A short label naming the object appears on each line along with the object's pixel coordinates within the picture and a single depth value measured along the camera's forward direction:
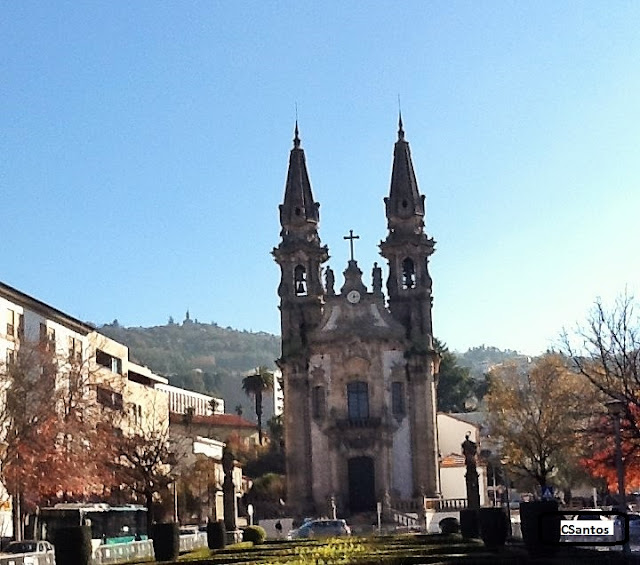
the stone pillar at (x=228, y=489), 49.00
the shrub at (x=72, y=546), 24.34
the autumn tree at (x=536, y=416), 60.09
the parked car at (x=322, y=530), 42.56
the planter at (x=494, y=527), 30.31
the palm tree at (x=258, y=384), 114.12
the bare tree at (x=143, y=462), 56.26
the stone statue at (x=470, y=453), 51.81
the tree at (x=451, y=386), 118.25
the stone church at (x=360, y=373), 64.69
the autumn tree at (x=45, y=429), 40.34
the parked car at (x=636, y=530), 31.33
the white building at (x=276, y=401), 158.52
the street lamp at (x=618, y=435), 27.05
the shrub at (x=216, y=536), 38.25
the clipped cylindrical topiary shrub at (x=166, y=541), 31.34
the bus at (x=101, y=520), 43.72
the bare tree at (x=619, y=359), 34.47
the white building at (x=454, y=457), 73.25
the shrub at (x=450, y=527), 42.98
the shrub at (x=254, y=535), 41.09
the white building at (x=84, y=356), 47.75
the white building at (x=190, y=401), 135.32
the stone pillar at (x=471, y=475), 49.59
